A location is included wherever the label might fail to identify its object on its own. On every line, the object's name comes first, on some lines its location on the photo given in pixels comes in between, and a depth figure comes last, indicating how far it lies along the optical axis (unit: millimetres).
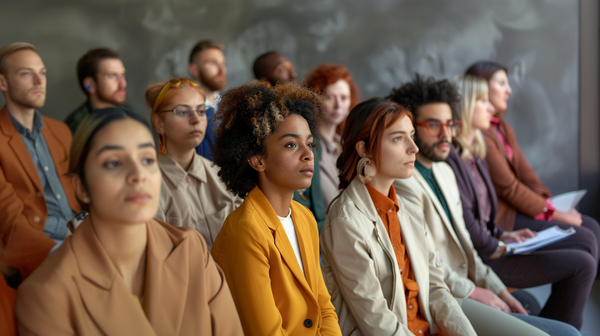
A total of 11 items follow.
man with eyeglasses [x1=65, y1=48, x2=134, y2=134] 3617
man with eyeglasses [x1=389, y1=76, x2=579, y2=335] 2592
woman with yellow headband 2453
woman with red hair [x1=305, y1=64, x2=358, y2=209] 3590
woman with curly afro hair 1632
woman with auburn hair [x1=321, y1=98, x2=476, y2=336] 1941
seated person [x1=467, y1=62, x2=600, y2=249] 3828
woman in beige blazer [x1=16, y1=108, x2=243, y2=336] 1166
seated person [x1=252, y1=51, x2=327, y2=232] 4129
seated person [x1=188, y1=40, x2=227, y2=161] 4145
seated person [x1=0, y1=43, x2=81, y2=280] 2570
